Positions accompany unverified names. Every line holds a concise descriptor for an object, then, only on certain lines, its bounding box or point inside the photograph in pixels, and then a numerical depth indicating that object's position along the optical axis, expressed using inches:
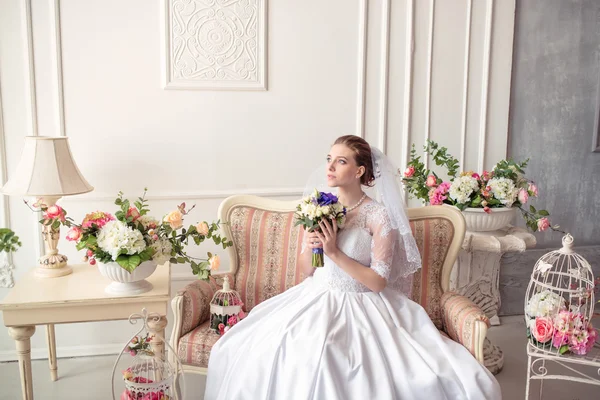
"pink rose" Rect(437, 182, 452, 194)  144.9
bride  94.0
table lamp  121.1
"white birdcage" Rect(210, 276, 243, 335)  116.3
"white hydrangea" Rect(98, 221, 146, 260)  107.9
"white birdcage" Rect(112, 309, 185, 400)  96.3
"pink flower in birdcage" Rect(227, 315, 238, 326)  116.2
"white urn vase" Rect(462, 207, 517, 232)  144.0
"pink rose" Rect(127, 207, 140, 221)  111.6
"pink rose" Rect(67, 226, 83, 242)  110.0
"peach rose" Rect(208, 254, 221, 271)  111.5
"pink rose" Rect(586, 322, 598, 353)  112.2
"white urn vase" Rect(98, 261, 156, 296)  112.2
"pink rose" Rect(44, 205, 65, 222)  115.3
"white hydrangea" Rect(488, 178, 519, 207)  141.8
